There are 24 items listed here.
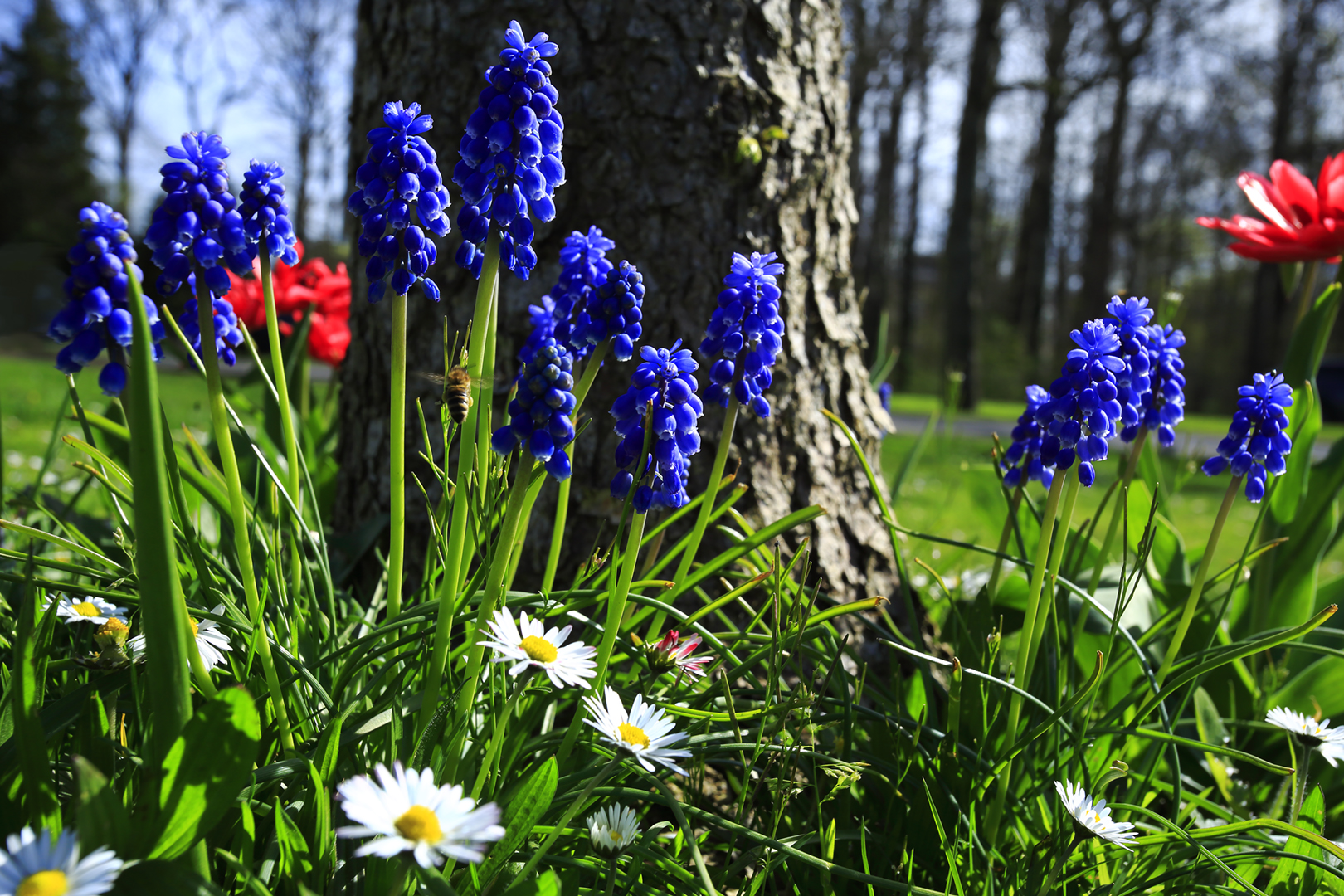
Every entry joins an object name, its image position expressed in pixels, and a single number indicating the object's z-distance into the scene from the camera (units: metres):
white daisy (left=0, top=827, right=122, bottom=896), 0.24
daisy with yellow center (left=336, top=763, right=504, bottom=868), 0.24
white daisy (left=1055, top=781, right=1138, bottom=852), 0.30
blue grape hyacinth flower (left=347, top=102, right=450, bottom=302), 0.29
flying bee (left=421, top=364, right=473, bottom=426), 0.31
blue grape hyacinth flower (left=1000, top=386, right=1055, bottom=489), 0.35
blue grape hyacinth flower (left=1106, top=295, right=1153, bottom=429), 0.33
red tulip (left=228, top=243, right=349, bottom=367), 0.57
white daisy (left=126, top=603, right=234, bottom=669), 0.30
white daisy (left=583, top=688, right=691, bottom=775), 0.28
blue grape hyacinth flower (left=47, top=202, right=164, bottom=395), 0.27
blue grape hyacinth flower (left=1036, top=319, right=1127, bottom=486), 0.31
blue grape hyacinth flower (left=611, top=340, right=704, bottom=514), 0.30
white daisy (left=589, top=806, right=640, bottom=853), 0.28
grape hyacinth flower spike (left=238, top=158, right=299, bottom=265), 0.30
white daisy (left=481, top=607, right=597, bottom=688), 0.28
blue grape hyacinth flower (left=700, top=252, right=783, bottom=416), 0.31
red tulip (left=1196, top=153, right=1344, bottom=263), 0.39
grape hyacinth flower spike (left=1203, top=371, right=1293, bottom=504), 0.33
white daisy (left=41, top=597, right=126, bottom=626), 0.32
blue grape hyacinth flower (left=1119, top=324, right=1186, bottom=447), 0.35
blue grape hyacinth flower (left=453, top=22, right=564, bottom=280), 0.29
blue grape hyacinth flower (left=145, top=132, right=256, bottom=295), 0.28
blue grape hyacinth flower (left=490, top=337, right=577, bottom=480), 0.28
